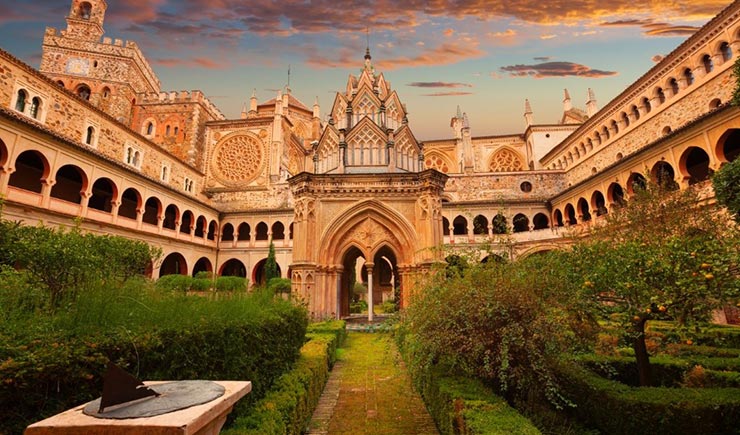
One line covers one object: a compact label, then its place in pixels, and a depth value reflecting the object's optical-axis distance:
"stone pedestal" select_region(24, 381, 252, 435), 1.68
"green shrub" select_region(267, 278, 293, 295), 18.70
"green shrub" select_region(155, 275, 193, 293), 5.25
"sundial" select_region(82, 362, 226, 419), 1.89
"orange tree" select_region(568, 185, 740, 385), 4.86
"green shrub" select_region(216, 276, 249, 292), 6.26
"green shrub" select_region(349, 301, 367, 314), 26.86
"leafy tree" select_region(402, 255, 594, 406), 4.80
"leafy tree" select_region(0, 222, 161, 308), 8.34
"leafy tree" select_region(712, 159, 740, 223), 8.20
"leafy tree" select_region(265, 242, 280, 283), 24.70
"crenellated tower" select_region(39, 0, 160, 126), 32.44
